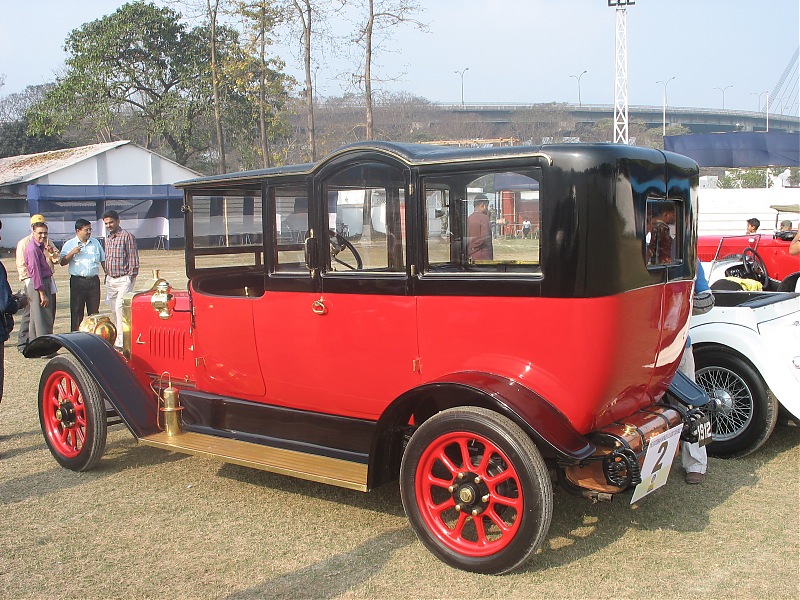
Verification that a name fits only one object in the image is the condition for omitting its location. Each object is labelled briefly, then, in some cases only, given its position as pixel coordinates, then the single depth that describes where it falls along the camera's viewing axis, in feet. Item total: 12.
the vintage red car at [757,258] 29.94
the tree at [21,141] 140.15
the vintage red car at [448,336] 11.07
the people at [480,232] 12.75
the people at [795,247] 26.94
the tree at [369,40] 48.96
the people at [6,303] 18.07
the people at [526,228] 11.63
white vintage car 16.25
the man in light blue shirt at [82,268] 30.04
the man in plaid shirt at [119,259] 28.94
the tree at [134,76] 116.47
